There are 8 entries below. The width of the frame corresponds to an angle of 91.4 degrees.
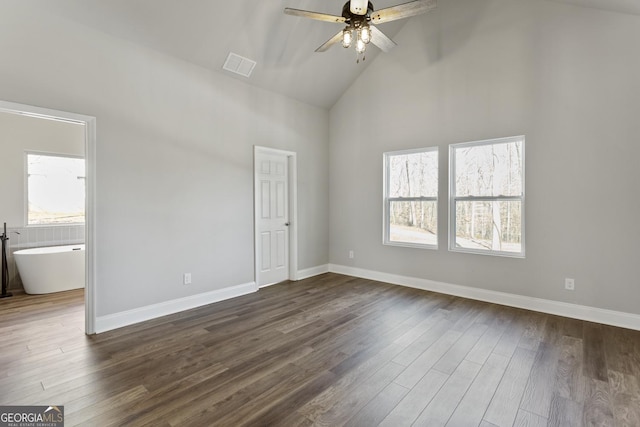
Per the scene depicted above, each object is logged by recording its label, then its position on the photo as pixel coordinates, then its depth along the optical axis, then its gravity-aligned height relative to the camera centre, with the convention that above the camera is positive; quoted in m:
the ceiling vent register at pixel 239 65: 4.20 +2.05
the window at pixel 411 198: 4.86 +0.25
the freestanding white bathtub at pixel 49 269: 4.66 -0.88
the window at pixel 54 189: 5.27 +0.41
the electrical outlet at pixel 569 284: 3.69 -0.83
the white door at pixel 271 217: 5.02 -0.07
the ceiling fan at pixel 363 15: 2.72 +1.81
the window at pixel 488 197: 4.10 +0.24
